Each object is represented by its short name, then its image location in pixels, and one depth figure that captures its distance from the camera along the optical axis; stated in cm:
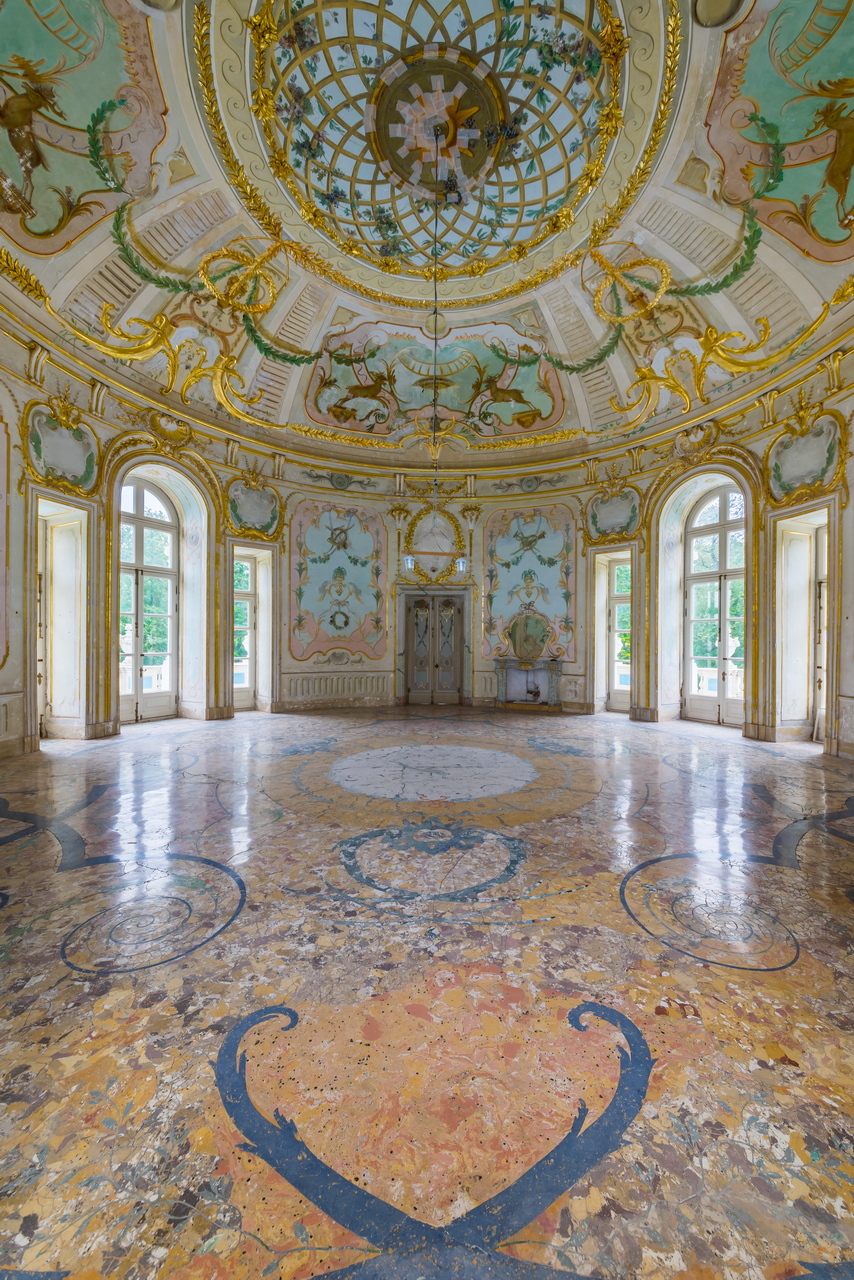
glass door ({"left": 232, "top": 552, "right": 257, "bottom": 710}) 1014
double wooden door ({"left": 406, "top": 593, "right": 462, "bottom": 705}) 1152
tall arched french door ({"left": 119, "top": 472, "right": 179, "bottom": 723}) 838
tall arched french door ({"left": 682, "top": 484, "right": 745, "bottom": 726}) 855
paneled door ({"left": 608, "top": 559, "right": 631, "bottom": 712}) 1016
